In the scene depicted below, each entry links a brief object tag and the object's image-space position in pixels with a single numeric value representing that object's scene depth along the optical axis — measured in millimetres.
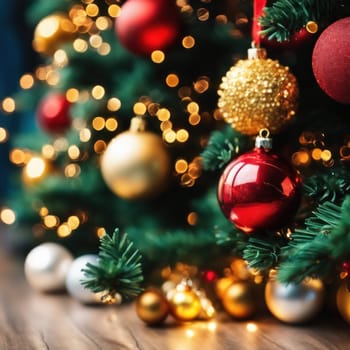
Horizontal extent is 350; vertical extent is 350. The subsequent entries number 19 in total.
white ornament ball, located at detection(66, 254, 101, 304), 962
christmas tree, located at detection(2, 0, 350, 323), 844
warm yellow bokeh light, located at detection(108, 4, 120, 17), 1051
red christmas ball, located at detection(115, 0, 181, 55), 958
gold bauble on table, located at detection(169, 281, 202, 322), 907
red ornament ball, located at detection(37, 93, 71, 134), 1132
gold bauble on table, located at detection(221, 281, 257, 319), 913
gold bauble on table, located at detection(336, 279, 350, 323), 886
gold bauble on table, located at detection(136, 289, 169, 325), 901
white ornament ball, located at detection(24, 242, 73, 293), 999
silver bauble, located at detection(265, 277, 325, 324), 900
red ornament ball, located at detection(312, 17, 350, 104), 807
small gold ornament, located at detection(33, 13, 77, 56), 1104
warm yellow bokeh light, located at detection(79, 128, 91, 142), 1053
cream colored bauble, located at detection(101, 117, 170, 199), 978
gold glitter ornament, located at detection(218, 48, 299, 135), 855
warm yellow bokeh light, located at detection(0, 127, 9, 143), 1234
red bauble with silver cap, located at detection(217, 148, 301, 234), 844
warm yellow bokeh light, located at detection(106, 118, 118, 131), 1045
